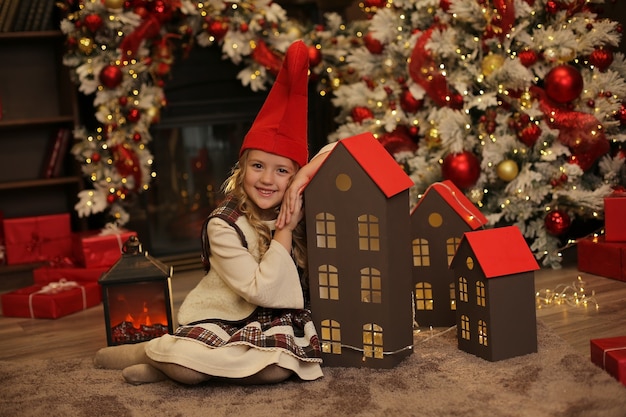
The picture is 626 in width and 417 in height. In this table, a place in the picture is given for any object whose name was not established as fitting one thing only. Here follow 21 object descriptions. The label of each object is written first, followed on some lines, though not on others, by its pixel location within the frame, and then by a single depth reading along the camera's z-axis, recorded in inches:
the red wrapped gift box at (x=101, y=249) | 154.6
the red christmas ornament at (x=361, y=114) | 164.2
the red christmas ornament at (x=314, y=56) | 173.3
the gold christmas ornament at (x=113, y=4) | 157.4
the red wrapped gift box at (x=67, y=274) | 153.2
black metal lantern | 109.7
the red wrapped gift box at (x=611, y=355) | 86.9
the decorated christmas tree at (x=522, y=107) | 144.9
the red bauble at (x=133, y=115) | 162.2
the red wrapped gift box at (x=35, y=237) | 169.6
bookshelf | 177.3
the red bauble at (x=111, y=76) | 158.1
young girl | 92.1
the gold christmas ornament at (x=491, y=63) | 146.7
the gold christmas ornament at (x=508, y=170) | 145.1
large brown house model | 92.7
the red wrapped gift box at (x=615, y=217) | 134.9
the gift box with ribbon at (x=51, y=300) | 139.3
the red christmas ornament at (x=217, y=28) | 165.6
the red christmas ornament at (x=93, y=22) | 156.6
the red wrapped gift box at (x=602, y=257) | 134.4
